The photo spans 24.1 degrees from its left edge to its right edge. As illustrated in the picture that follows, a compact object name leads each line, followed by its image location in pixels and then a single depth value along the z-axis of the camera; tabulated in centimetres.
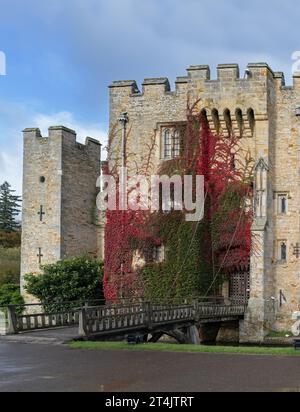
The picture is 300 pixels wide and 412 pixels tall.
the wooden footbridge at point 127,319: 1937
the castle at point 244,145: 3139
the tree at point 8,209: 6631
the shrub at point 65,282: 3228
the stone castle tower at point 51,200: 3356
